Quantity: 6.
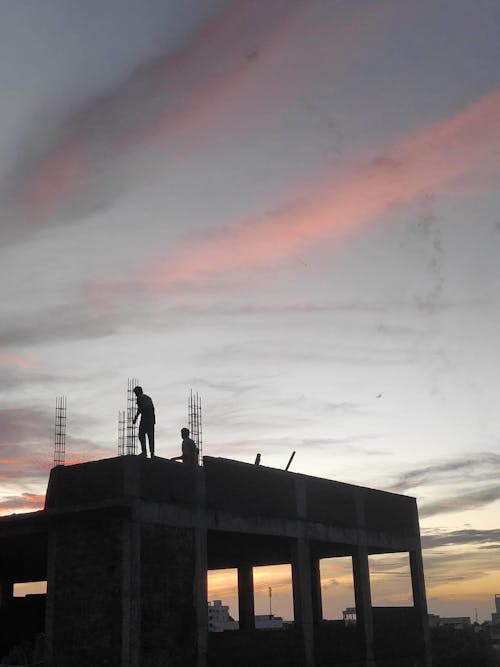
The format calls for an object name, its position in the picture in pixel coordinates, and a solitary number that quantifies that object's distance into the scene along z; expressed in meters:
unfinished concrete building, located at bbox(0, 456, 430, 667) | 19.41
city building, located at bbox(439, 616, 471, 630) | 190.27
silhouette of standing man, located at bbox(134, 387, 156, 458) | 22.06
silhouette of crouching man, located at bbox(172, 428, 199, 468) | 22.30
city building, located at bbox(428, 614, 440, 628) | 156.96
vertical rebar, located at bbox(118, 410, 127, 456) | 27.14
